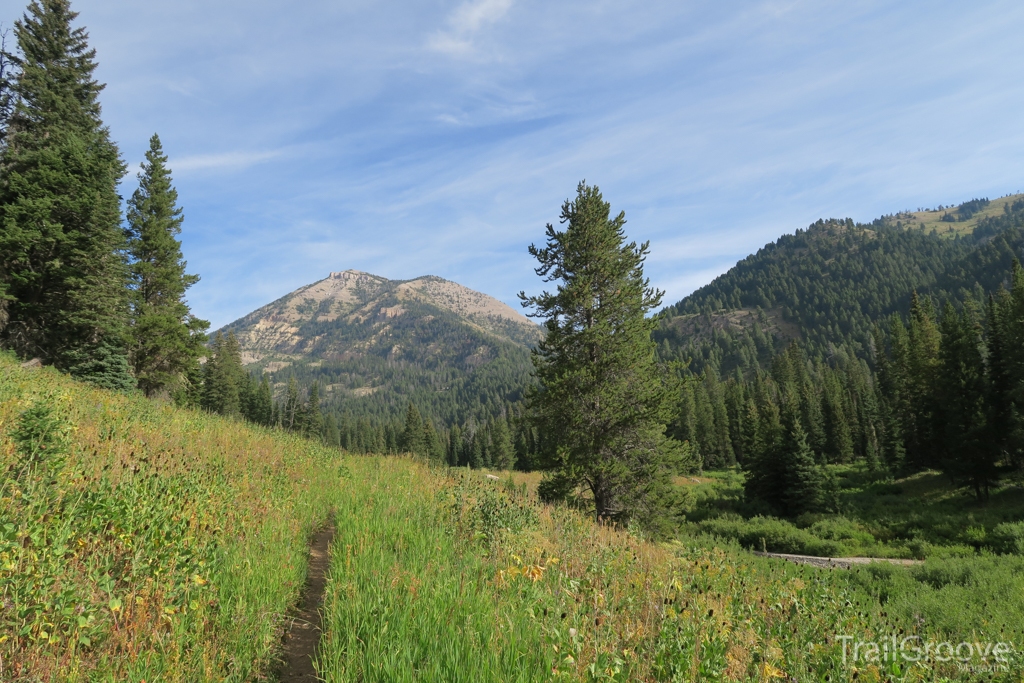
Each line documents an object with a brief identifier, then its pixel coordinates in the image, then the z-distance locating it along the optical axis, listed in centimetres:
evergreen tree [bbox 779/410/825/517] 3203
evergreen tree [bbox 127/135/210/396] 2470
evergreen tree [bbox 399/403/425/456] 7876
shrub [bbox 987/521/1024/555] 1739
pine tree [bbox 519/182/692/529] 1406
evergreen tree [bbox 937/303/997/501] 2967
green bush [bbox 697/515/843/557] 2427
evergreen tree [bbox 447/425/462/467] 10369
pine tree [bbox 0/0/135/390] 2009
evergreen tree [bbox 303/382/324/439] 7881
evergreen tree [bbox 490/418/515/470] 8916
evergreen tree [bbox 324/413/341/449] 10160
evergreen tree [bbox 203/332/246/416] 5750
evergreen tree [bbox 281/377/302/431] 7919
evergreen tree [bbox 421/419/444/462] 8139
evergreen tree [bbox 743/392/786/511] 3491
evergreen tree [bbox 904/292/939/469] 3847
